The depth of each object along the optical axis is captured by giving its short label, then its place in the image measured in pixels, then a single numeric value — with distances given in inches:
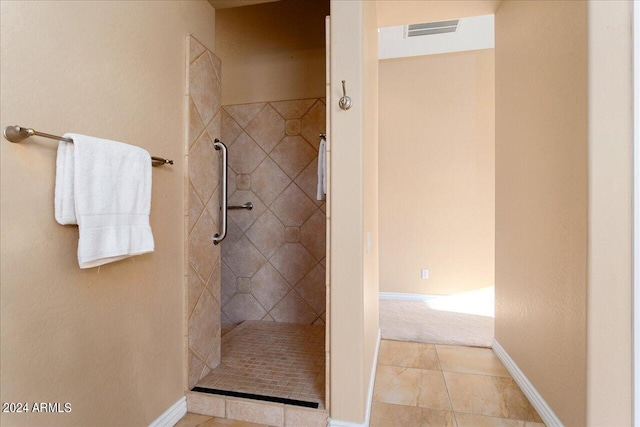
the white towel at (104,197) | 42.4
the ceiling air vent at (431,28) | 138.2
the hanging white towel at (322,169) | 75.5
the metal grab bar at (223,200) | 77.9
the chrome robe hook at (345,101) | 59.4
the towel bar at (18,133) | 37.3
